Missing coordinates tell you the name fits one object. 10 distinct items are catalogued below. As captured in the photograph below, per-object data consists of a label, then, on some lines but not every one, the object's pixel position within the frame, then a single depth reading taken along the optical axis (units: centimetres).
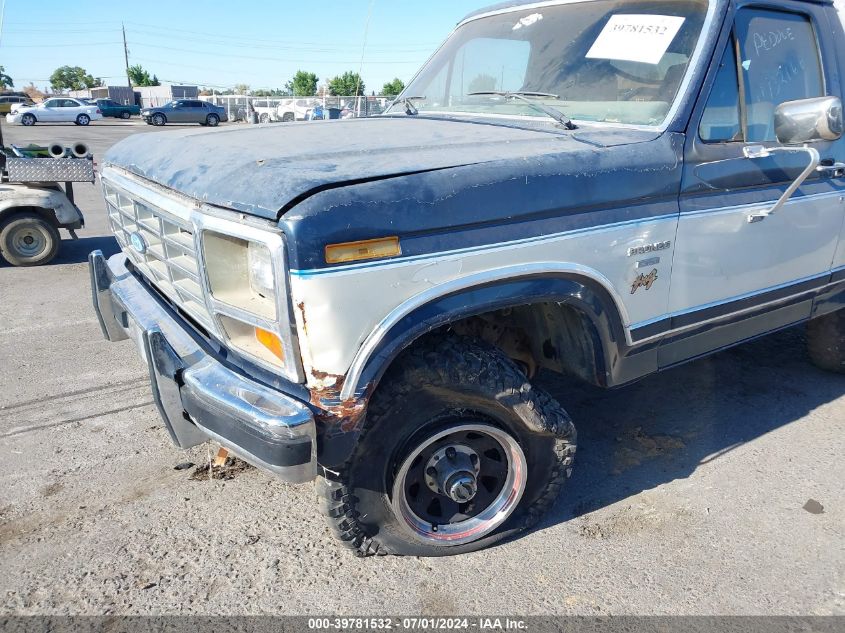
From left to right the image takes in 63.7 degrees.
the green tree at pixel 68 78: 9538
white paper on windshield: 305
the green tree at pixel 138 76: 8325
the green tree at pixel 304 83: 7550
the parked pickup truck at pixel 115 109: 4544
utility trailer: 697
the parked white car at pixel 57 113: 3409
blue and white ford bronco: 216
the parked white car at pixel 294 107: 2647
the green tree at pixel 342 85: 5738
